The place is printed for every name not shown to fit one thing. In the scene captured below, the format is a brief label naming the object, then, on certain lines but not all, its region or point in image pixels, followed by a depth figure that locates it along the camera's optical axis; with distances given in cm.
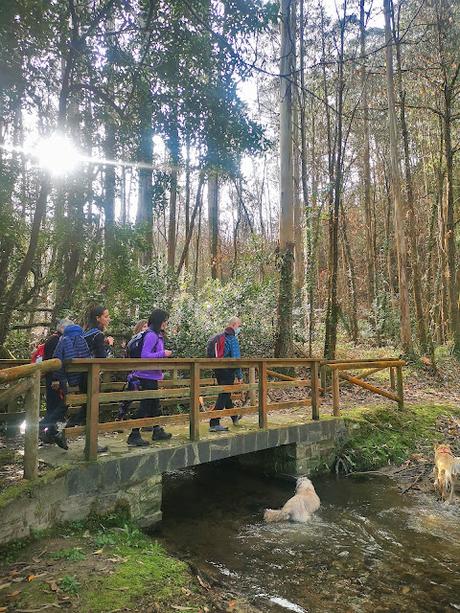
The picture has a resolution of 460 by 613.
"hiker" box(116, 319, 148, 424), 551
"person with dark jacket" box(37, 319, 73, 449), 475
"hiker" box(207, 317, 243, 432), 654
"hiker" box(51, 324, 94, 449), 460
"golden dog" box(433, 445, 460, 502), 612
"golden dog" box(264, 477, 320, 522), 543
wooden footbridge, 388
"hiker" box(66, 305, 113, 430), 514
